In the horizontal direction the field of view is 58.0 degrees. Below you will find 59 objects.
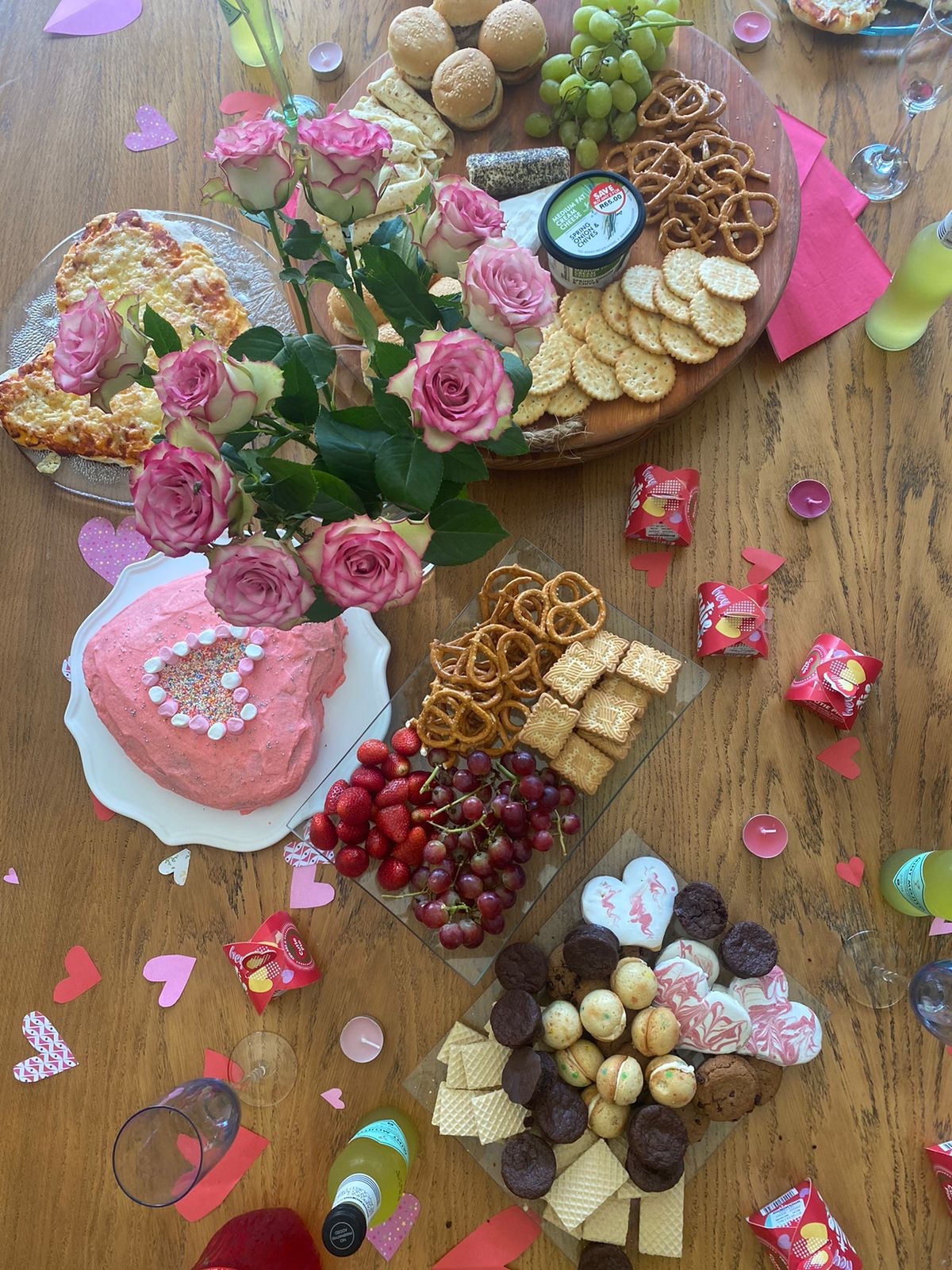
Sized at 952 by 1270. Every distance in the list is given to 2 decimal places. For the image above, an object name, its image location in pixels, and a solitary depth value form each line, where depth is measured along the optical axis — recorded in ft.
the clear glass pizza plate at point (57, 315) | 4.63
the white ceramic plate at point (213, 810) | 4.28
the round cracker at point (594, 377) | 4.08
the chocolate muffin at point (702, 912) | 4.02
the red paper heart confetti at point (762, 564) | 4.43
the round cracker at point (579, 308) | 4.17
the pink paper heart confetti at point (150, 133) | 5.08
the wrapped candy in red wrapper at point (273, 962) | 4.14
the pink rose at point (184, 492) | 2.10
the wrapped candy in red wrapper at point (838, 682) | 4.11
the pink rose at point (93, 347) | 2.28
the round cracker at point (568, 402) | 4.09
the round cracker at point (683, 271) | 4.17
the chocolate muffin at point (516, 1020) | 3.82
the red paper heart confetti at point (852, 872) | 4.19
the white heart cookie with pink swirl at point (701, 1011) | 3.82
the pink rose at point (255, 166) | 2.34
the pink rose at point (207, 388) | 2.16
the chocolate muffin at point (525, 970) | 3.92
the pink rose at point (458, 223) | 2.37
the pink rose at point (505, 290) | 2.23
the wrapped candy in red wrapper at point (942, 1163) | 3.87
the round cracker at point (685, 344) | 4.12
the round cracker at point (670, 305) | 4.11
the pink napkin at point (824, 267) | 4.60
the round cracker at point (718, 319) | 4.11
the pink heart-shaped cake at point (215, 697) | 4.18
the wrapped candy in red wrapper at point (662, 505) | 4.29
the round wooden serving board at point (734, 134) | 4.16
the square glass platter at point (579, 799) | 3.94
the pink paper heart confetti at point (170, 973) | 4.26
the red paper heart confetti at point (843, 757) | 4.26
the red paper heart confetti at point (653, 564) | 4.44
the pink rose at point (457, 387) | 2.07
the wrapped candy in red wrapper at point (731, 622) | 4.16
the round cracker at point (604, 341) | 4.14
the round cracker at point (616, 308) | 4.17
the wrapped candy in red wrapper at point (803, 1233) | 3.74
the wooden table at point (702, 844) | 4.02
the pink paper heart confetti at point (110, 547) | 4.63
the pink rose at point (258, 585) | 2.26
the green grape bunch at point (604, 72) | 4.19
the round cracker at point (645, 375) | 4.11
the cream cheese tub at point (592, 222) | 4.02
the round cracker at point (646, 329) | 4.13
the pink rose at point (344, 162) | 2.36
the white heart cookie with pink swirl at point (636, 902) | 4.00
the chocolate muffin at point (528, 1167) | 3.80
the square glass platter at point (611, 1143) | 3.93
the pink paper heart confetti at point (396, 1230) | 3.98
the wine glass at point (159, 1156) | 3.56
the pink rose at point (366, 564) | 2.20
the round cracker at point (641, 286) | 4.16
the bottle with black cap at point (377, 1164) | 3.70
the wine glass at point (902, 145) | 4.56
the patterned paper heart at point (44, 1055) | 4.25
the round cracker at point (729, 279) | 4.13
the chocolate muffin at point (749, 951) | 3.97
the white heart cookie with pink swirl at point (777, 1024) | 3.93
